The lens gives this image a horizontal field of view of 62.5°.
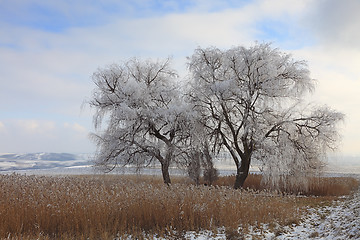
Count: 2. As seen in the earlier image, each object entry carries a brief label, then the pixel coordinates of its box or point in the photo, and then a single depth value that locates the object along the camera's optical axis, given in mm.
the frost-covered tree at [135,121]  17406
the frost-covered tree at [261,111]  16703
